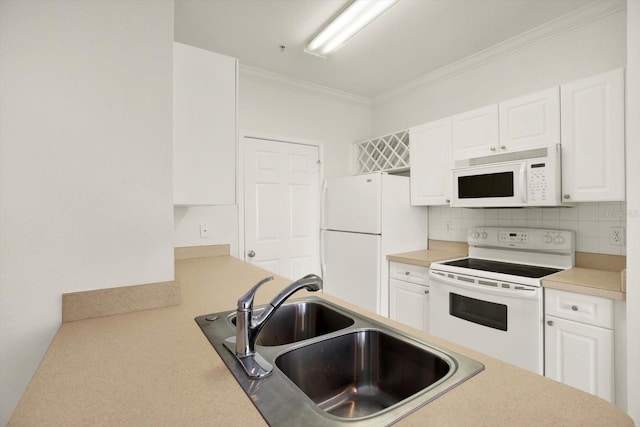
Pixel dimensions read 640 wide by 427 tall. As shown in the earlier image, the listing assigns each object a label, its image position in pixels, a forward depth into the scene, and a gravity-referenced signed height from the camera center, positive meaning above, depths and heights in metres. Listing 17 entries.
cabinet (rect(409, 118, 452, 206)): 2.60 +0.45
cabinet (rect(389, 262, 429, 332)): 2.47 -0.70
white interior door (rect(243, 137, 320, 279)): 2.93 +0.07
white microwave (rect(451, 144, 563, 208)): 1.94 +0.23
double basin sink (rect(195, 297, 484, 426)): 0.67 -0.40
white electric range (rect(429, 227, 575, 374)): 1.81 -0.52
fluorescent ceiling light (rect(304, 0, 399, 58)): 1.87 +1.29
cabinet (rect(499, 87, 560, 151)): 1.97 +0.63
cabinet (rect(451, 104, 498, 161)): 2.29 +0.63
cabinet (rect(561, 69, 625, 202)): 1.71 +0.44
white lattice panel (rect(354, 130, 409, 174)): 3.06 +0.65
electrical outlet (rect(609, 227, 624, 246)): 1.92 -0.15
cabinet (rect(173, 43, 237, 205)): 1.43 +0.43
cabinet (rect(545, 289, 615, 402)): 1.58 -0.71
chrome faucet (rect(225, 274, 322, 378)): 0.75 -0.28
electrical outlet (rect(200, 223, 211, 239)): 2.62 -0.16
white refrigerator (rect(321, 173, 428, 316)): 2.69 -0.19
